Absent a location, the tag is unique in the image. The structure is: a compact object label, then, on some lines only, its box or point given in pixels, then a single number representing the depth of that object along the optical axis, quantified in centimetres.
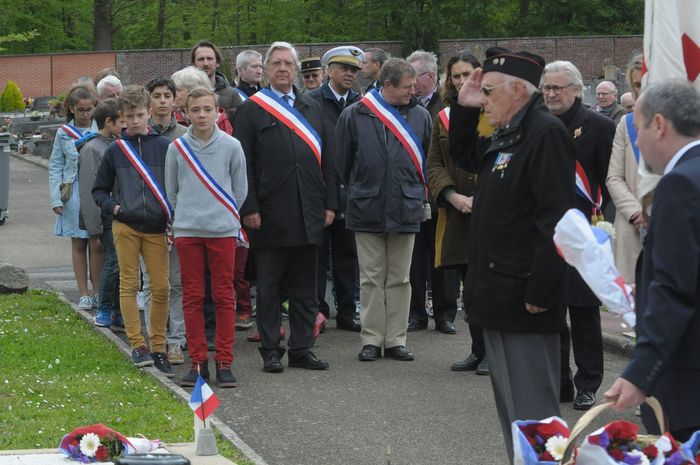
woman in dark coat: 1346
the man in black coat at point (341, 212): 1568
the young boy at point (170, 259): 1338
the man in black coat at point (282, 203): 1296
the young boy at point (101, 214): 1485
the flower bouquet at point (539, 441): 578
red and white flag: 918
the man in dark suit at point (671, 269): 594
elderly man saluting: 801
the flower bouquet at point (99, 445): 807
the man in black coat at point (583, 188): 1153
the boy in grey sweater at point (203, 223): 1224
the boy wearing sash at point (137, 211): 1280
